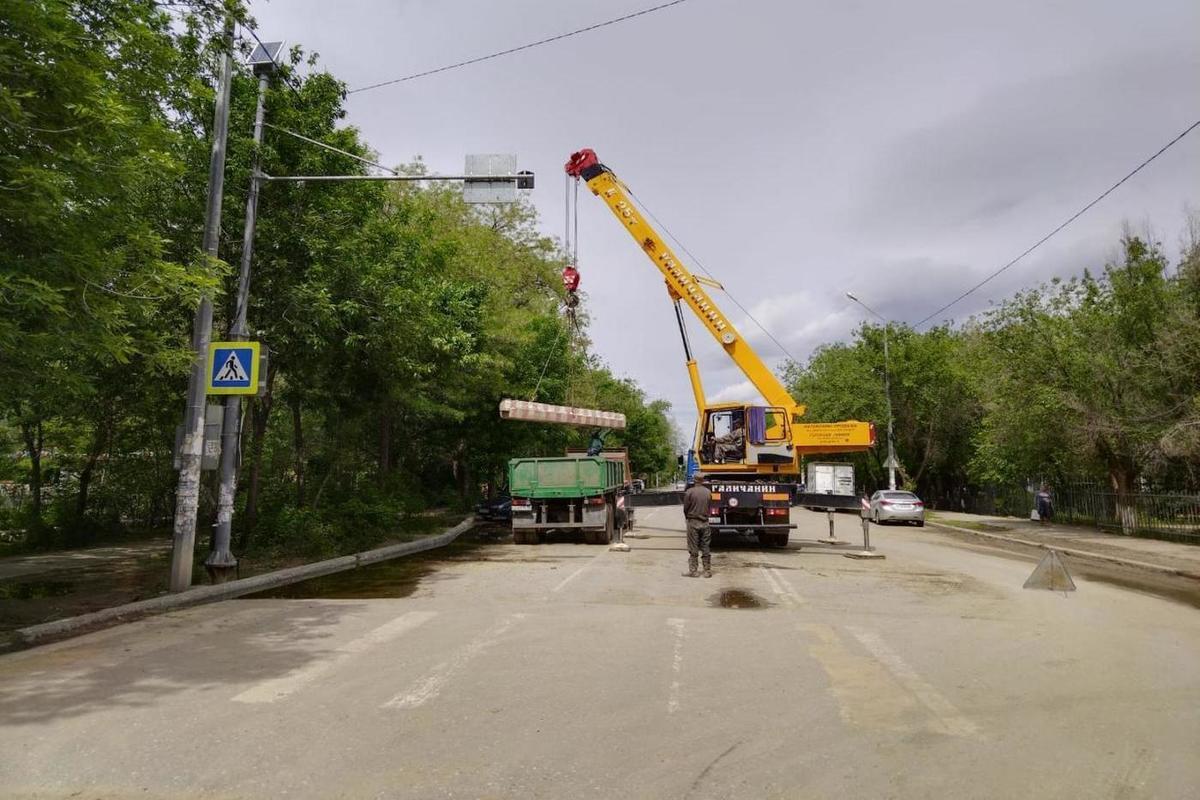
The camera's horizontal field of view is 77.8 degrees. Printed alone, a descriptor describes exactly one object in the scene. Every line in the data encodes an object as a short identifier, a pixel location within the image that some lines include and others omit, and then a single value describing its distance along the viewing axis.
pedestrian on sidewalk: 31.02
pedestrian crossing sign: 11.68
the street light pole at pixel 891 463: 33.72
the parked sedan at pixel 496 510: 27.81
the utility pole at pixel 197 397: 10.90
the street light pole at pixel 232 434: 11.88
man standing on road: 12.62
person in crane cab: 17.88
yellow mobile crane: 17.03
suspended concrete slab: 19.11
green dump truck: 19.16
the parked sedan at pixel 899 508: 29.49
